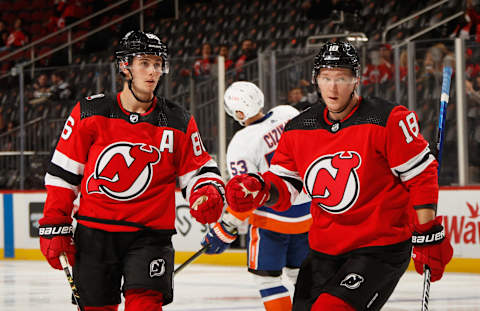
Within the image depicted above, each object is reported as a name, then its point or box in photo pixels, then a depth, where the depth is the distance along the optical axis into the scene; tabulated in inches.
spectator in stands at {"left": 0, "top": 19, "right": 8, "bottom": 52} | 1233.4
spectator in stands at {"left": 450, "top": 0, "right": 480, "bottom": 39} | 841.5
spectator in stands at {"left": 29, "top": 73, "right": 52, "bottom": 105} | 780.0
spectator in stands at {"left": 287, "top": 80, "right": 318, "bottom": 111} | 694.5
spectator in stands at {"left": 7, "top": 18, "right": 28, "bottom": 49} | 1227.9
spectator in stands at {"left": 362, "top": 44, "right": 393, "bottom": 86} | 677.3
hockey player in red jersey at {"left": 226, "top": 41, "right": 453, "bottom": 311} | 246.1
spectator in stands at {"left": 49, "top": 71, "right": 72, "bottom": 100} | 769.6
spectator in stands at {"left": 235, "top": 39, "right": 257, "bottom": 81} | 866.5
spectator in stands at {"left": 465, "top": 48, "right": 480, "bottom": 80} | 652.7
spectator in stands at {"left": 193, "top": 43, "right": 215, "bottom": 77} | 731.4
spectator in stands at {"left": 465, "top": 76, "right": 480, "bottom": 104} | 650.8
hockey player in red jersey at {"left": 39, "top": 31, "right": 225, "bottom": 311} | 280.1
